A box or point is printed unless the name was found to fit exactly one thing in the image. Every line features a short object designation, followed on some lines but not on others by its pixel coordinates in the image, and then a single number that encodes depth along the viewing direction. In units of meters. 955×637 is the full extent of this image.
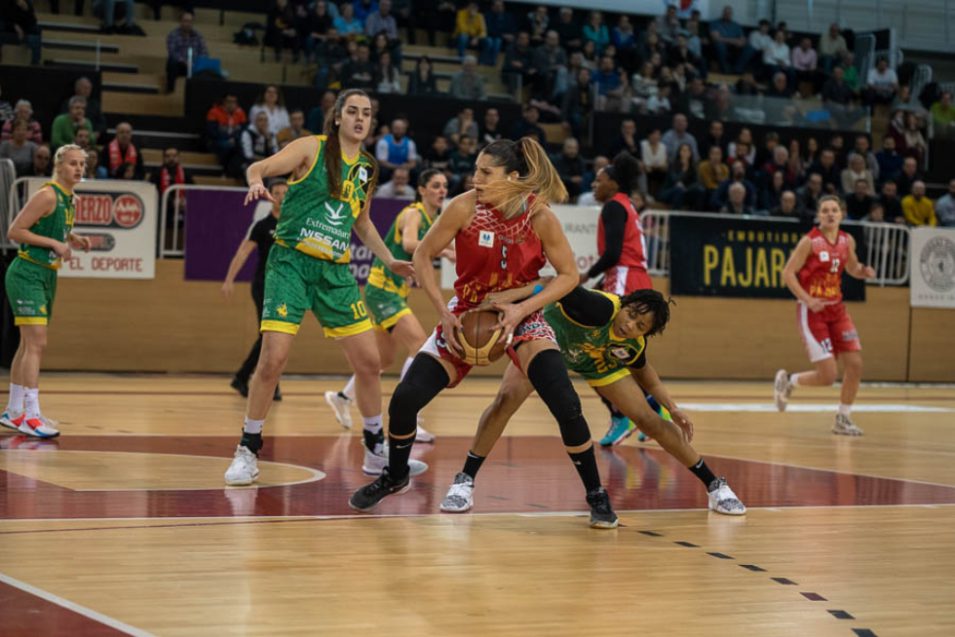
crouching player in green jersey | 6.85
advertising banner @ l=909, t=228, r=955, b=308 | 20.02
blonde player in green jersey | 9.55
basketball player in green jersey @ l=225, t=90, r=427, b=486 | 7.44
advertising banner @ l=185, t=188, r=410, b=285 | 16.48
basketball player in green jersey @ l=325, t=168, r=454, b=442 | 10.03
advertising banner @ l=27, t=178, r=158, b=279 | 15.84
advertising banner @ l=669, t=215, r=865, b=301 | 18.77
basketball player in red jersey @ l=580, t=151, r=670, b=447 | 10.13
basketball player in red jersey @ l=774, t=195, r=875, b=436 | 12.35
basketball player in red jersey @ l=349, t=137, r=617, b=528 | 6.41
